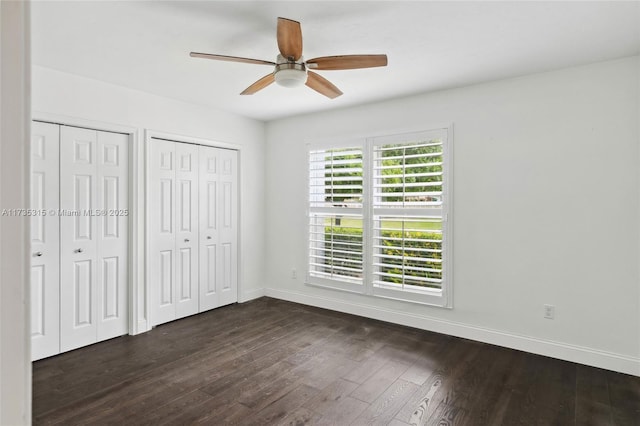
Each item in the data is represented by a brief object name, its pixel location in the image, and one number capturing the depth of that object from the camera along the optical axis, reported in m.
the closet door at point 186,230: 4.34
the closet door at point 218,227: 4.62
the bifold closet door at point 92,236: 3.40
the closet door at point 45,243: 3.21
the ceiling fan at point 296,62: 2.35
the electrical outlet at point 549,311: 3.34
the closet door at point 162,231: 4.06
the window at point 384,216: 3.91
